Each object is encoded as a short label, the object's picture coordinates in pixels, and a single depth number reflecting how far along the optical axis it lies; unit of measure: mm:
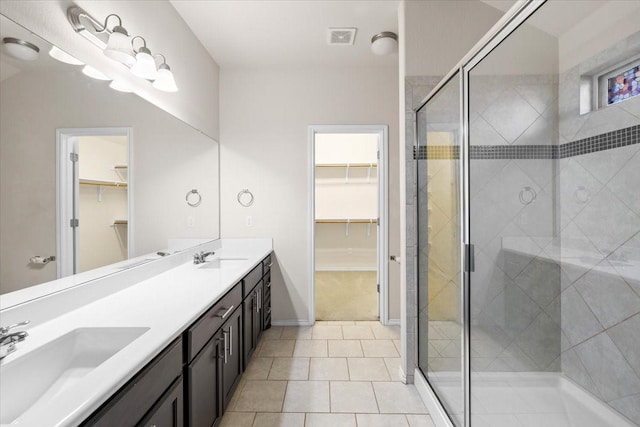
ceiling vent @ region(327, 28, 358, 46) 2709
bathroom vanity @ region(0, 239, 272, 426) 869
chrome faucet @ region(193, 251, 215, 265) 2615
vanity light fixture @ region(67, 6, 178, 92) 1498
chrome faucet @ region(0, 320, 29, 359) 973
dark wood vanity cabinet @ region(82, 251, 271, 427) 958
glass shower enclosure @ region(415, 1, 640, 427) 1058
